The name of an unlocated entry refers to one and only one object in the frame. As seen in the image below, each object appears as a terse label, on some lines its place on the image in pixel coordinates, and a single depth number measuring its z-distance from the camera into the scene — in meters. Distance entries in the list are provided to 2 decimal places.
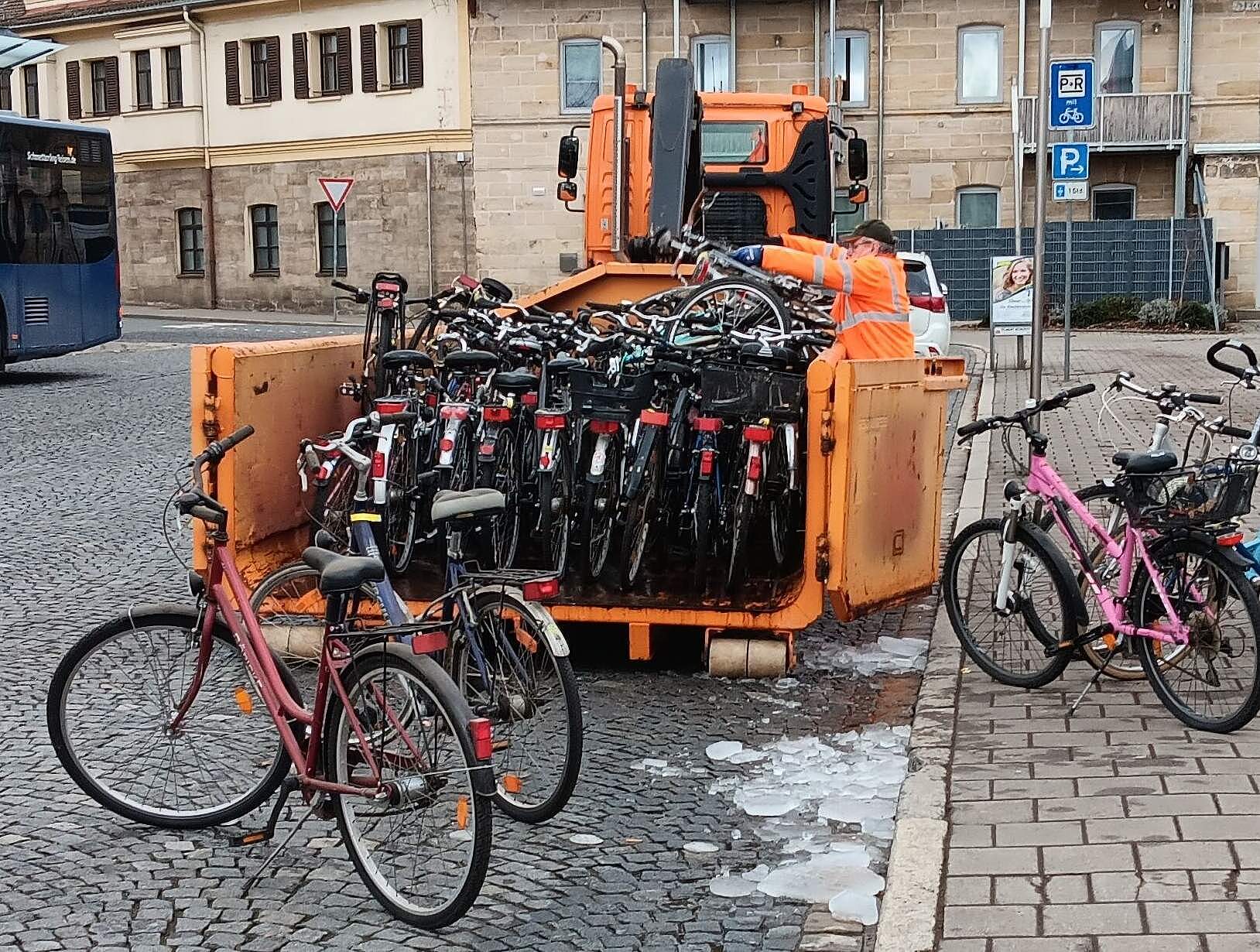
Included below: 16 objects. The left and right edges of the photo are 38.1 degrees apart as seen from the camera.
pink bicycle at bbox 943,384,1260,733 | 5.95
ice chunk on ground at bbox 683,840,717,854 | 5.20
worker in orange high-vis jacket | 8.00
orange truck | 6.99
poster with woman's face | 21.55
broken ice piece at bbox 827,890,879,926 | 4.60
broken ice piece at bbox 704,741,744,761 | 6.16
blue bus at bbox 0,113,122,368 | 21.61
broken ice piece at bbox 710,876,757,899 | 4.84
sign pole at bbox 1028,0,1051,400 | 14.64
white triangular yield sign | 35.06
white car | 19.89
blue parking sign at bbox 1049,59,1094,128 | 16.12
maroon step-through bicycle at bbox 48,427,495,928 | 4.50
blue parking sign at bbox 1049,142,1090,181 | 19.02
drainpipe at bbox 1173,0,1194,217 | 38.41
